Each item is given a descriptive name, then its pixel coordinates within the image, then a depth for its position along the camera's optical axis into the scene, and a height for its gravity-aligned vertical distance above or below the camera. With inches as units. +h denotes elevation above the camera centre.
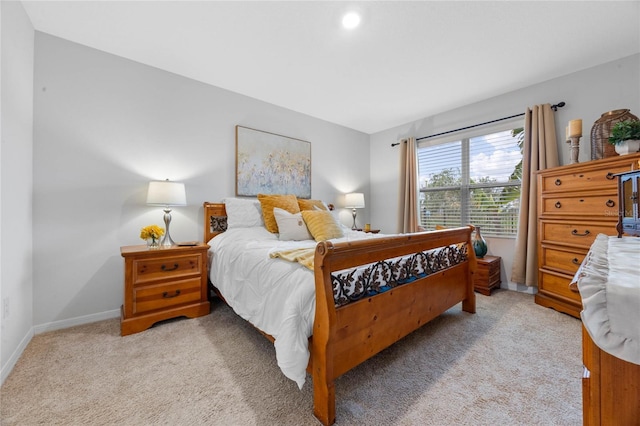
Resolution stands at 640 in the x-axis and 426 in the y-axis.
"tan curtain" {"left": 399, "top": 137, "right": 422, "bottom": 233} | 157.9 +16.8
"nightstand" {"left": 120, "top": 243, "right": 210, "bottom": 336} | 80.9 -23.6
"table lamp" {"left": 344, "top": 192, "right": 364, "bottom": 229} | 159.8 +8.6
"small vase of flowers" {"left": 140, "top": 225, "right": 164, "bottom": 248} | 87.5 -6.7
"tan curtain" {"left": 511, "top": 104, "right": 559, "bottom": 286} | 111.4 +15.9
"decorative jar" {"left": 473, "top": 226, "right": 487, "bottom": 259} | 125.5 -16.8
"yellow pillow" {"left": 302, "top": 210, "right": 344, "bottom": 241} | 99.3 -4.4
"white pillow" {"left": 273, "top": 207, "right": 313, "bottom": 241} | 99.7 -5.0
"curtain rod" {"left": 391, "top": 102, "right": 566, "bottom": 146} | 110.6 +46.4
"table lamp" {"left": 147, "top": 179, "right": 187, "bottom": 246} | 90.5 +7.3
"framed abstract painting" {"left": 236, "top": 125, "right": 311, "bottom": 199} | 125.0 +26.6
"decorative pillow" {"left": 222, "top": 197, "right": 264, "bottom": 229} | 110.2 +0.7
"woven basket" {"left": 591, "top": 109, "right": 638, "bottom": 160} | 87.8 +28.6
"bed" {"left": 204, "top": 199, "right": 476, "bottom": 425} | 46.9 -18.7
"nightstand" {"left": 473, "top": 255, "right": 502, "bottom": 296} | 116.9 -29.4
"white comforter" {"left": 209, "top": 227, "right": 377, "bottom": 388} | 47.3 -18.1
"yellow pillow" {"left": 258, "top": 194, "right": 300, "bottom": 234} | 108.2 +3.7
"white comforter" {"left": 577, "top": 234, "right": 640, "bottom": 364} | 17.8 -7.2
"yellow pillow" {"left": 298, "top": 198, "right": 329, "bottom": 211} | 123.7 +4.5
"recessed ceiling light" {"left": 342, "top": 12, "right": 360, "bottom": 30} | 75.7 +58.8
